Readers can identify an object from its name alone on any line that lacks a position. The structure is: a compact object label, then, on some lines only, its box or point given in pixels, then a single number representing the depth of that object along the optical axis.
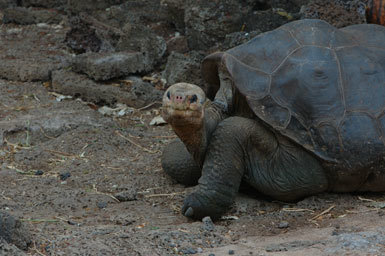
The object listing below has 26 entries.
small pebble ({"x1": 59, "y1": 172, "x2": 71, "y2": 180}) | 8.49
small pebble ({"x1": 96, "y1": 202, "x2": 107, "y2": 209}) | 7.46
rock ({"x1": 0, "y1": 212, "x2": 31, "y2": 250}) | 5.21
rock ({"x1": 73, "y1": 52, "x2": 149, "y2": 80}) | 12.05
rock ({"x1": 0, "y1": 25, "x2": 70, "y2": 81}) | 12.86
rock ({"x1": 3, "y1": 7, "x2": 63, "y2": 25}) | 15.98
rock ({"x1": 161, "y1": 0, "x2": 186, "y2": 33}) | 13.54
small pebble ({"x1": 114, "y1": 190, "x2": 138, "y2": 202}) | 7.77
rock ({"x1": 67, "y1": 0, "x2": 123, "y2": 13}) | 15.53
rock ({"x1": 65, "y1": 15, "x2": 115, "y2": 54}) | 13.32
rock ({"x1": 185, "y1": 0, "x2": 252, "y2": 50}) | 12.19
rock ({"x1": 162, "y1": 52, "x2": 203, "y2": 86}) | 11.81
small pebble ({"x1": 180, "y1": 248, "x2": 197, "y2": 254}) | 5.76
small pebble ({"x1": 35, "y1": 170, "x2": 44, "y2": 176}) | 8.66
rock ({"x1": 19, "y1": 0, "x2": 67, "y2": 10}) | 16.42
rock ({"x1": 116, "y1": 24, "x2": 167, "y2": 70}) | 12.84
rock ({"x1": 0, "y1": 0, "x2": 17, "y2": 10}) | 16.92
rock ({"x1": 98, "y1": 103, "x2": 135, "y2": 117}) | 11.55
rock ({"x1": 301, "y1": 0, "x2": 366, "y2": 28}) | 10.64
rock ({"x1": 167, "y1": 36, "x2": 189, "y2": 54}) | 13.22
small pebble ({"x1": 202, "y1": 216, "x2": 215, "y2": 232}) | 6.51
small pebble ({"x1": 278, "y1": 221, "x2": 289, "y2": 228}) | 6.76
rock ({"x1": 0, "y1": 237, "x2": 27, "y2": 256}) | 4.89
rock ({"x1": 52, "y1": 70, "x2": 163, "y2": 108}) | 11.84
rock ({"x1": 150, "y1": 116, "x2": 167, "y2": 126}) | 11.12
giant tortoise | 7.21
